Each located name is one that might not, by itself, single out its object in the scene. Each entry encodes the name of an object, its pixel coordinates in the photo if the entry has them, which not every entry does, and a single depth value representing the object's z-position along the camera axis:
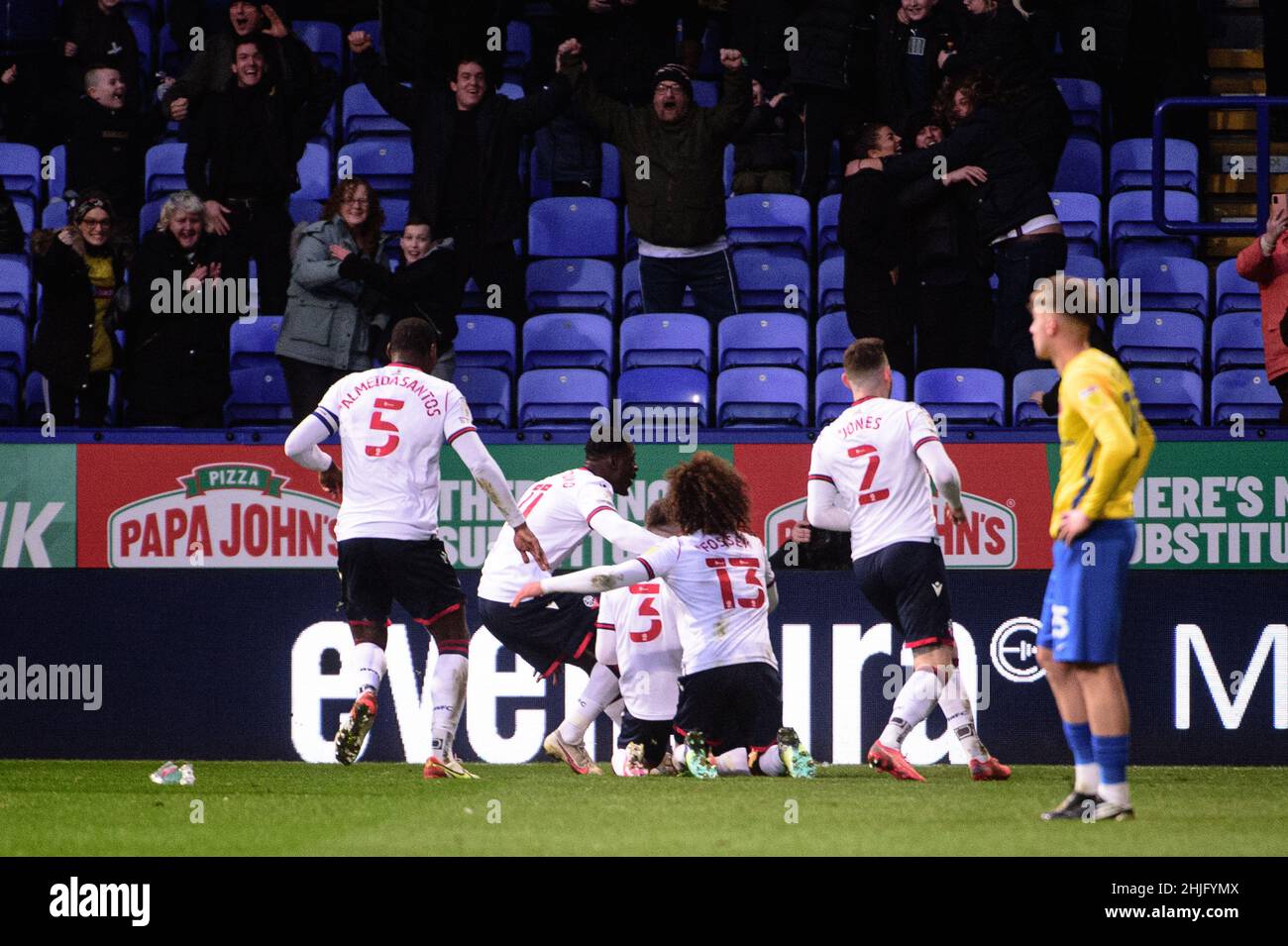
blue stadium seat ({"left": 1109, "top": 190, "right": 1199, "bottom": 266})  13.77
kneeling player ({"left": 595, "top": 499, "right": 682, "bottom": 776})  9.78
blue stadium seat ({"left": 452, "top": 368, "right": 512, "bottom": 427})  12.80
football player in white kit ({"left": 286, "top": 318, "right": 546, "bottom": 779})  9.49
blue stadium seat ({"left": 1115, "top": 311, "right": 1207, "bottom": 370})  12.89
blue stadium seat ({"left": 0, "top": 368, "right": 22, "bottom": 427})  12.72
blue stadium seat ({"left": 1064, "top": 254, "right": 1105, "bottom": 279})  13.30
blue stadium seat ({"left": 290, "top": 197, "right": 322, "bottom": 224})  14.45
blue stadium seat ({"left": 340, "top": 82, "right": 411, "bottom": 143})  15.27
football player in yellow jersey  6.81
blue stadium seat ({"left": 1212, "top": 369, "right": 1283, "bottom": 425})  12.44
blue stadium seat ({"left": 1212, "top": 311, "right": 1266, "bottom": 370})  12.91
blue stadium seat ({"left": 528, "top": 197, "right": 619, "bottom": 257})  14.20
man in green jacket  13.35
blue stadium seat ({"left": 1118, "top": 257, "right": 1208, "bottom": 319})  13.36
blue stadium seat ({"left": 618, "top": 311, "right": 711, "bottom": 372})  13.05
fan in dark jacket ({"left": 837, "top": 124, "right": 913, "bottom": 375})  12.66
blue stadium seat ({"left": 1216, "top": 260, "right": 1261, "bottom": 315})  13.34
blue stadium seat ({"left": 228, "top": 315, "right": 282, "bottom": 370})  13.14
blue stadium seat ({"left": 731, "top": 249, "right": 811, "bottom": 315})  13.79
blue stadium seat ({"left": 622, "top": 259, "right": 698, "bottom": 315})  13.86
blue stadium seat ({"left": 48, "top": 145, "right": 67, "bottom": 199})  14.89
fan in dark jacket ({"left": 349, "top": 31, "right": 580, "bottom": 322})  13.45
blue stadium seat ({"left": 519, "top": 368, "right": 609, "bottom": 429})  12.56
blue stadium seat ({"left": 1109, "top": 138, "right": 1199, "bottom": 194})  14.25
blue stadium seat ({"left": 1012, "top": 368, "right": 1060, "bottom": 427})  12.11
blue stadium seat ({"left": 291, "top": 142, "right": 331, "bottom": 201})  14.63
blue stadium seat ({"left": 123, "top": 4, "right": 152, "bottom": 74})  16.02
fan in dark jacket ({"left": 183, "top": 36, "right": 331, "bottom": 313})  13.39
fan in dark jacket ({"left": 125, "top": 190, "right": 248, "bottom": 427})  12.27
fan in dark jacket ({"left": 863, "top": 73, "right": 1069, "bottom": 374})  12.57
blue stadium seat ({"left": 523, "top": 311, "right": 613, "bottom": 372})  13.11
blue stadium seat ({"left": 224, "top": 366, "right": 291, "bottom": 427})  12.91
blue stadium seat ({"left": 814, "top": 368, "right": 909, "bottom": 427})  12.28
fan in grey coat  12.40
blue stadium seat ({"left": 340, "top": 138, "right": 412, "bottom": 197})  14.91
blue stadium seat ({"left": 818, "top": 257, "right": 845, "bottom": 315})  13.65
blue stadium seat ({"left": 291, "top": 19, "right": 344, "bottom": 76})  15.98
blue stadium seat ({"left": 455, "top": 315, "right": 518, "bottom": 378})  13.15
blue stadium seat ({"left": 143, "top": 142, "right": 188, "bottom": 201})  14.91
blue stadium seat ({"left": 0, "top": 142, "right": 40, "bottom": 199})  14.86
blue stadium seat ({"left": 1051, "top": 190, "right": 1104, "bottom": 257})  13.80
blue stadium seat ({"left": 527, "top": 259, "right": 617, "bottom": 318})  13.73
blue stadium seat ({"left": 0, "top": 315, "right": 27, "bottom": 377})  13.11
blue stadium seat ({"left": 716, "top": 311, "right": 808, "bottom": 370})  12.99
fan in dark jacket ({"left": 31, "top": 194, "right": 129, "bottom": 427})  12.45
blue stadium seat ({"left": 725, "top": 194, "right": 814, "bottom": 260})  13.98
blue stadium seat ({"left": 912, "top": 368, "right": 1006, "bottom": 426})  12.26
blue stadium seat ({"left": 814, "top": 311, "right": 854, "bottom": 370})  13.02
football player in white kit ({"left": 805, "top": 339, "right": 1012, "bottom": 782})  9.21
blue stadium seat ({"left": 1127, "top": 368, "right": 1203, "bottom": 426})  12.53
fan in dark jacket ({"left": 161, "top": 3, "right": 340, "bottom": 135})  14.19
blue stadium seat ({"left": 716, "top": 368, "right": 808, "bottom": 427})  12.63
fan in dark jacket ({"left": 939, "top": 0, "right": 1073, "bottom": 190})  12.93
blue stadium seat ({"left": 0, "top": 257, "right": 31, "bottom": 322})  13.51
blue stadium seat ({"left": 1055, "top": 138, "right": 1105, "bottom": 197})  14.48
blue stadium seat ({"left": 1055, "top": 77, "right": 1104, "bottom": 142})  14.70
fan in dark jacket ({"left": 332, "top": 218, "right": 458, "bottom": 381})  12.45
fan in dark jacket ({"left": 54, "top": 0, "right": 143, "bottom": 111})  14.88
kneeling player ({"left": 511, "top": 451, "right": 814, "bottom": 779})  9.37
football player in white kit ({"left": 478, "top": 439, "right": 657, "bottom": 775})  10.33
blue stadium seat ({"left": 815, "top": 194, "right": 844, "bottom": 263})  14.18
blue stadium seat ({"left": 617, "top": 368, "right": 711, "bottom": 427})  12.67
